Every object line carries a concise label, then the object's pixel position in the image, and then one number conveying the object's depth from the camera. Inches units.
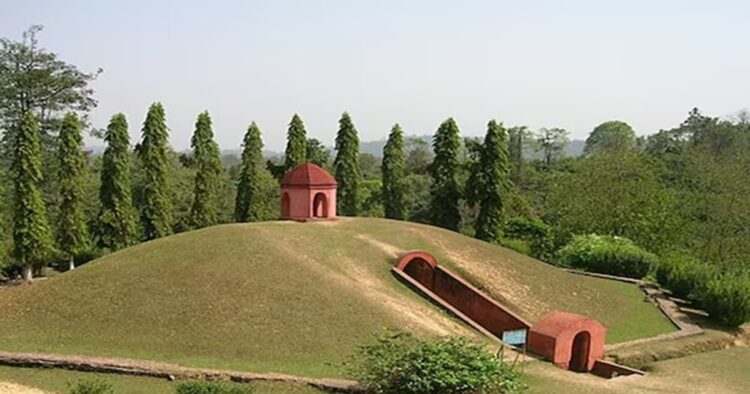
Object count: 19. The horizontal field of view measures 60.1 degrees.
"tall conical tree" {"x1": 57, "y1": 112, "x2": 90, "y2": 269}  1227.2
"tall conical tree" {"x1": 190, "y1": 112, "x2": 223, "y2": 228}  1413.6
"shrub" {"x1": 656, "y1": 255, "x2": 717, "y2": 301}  1043.9
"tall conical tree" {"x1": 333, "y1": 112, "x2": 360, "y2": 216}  1542.8
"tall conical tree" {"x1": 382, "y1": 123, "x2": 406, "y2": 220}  1567.4
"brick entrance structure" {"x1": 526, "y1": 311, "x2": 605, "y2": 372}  737.9
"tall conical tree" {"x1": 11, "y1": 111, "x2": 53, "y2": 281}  1133.1
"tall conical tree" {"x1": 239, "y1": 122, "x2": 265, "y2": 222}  1455.5
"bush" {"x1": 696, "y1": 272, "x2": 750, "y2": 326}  932.6
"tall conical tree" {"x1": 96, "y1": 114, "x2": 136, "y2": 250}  1288.1
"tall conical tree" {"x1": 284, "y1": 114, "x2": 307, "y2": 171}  1499.8
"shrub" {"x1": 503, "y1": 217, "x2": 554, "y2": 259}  1517.0
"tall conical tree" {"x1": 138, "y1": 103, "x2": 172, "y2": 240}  1336.1
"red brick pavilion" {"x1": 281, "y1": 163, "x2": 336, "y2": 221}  984.9
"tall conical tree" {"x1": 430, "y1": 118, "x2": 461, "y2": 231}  1499.8
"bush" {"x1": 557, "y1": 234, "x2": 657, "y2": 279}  1178.0
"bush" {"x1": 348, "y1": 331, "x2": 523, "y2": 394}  507.2
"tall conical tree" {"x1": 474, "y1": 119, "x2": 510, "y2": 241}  1430.9
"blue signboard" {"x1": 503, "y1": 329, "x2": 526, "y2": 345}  578.6
